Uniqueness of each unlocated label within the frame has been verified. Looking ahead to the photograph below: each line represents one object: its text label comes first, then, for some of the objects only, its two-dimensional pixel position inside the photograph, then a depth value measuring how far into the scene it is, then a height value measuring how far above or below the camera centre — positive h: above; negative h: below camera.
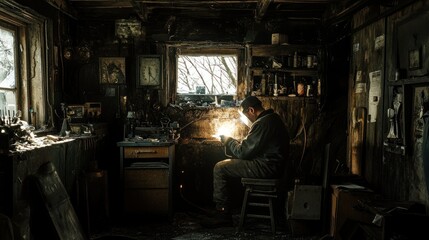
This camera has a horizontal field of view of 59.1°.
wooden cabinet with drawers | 5.38 -1.17
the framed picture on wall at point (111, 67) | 6.48 +0.55
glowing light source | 6.75 -0.53
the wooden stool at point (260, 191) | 5.20 -1.29
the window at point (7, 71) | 4.78 +0.37
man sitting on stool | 5.30 -0.81
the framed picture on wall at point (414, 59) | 3.79 +0.41
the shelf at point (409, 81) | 3.61 +0.19
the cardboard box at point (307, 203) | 5.01 -1.37
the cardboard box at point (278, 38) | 6.36 +1.03
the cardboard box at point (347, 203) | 4.38 -1.24
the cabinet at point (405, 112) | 3.76 -0.14
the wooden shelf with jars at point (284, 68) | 6.39 +0.52
